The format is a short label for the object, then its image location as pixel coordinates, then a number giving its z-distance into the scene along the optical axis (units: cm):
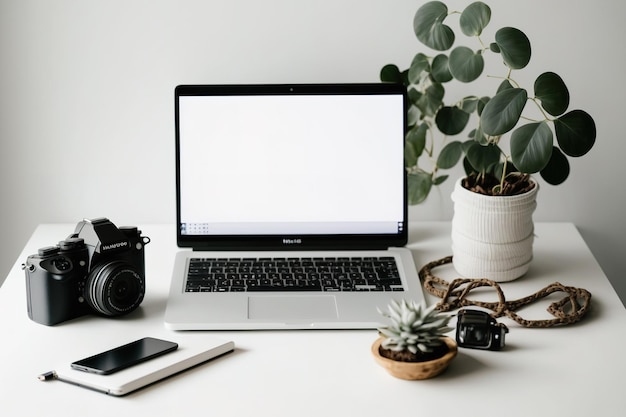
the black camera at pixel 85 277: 123
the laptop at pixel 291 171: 153
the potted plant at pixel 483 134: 129
